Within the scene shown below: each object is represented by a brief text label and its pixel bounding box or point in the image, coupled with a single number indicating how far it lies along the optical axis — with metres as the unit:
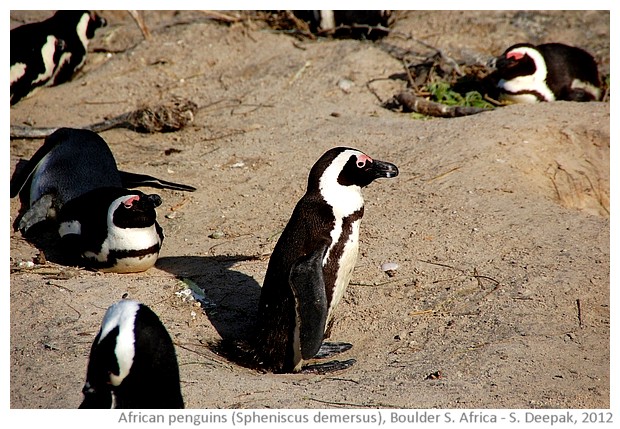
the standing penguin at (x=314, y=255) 7.24
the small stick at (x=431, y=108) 12.09
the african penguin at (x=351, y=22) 14.52
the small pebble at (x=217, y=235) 9.67
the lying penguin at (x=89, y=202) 8.99
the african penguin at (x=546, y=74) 12.41
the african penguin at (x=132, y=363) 5.09
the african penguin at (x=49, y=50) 13.64
